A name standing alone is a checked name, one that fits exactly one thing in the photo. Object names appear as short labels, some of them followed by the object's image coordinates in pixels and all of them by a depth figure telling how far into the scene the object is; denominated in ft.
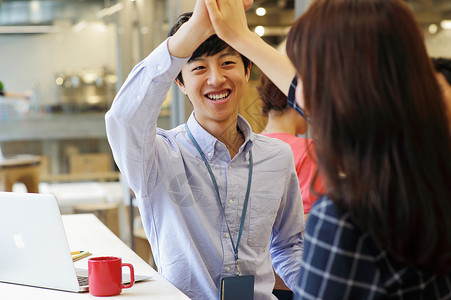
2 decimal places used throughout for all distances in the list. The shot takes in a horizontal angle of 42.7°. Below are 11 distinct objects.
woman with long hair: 3.09
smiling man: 5.50
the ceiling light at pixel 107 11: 27.57
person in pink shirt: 8.09
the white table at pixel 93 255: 5.31
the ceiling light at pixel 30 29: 28.94
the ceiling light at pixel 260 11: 10.84
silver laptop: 5.27
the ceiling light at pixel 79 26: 29.73
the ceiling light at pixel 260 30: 10.48
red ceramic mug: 5.20
